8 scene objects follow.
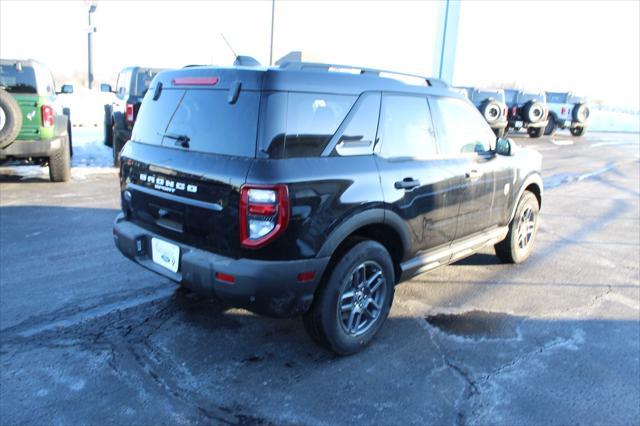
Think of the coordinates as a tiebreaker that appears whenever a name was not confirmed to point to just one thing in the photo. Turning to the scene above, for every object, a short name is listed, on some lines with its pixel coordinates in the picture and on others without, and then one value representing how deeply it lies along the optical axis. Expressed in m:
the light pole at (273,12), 19.92
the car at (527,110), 20.78
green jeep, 7.96
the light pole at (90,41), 19.05
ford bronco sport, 2.98
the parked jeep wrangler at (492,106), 17.41
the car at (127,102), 9.91
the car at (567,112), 23.30
